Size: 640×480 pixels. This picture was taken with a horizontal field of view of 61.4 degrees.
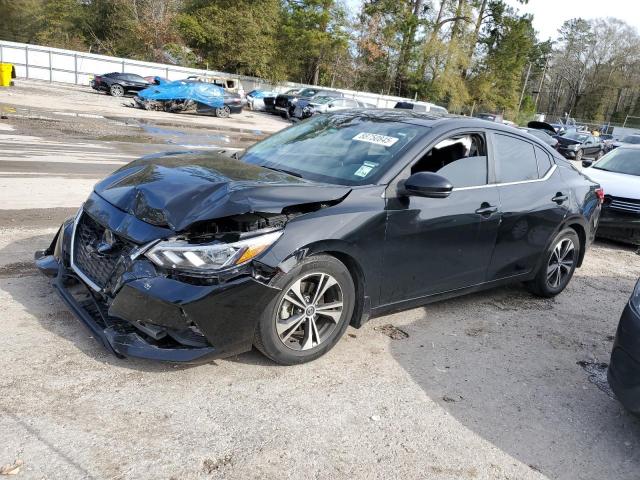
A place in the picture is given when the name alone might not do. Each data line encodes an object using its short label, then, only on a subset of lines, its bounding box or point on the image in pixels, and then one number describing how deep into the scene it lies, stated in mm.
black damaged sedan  3055
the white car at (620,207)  8000
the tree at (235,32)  41312
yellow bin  24319
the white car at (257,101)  33062
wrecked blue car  23203
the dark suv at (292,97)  27814
